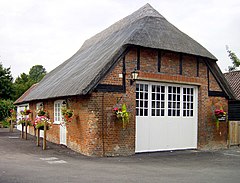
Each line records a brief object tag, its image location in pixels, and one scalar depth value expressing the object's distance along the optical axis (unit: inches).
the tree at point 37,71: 2797.7
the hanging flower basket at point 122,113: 423.8
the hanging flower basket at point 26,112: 651.5
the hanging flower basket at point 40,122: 488.4
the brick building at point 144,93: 426.3
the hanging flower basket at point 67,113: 458.0
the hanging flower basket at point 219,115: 528.7
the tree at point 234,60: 1483.8
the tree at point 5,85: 1315.9
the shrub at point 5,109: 1205.3
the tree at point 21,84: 1504.4
